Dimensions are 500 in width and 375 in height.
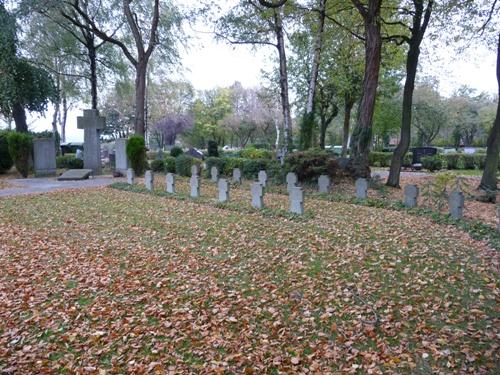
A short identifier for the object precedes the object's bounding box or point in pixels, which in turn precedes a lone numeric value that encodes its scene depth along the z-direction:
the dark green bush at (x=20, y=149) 17.56
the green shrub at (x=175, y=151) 23.74
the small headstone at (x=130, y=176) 14.20
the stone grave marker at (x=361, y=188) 10.18
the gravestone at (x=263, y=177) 13.34
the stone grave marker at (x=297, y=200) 8.30
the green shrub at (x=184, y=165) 17.10
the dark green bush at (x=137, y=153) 16.91
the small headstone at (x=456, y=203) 7.82
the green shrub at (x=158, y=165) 18.96
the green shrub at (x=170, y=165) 18.06
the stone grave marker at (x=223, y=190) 10.07
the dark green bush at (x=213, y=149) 23.12
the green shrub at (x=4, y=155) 18.62
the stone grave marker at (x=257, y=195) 9.19
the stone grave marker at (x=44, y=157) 18.14
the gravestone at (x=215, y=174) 15.20
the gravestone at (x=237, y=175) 14.26
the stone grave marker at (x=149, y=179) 12.81
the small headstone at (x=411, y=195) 8.95
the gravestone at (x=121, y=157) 17.57
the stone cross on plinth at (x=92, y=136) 18.22
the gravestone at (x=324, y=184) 11.30
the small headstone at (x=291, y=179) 11.91
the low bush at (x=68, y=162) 20.67
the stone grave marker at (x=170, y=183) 11.95
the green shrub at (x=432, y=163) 22.80
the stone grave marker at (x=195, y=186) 11.16
